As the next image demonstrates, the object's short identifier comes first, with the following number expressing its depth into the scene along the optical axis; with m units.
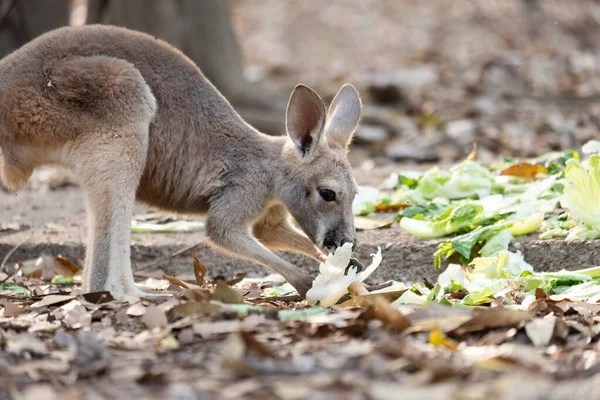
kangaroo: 9.50
